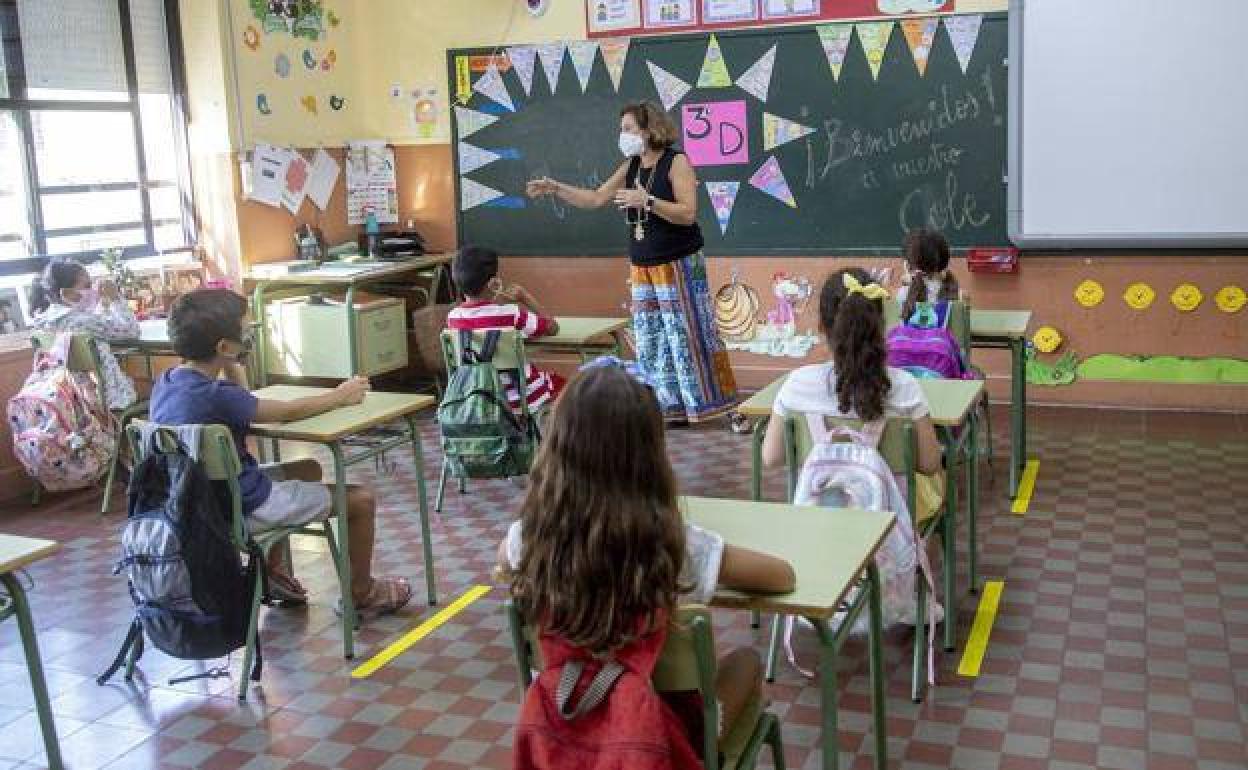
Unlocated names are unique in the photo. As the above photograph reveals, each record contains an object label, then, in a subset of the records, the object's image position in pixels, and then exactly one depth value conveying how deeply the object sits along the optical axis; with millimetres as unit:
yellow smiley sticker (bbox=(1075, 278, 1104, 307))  6152
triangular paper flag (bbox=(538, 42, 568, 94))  6969
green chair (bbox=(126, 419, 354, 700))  3203
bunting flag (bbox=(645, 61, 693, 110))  6730
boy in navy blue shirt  3381
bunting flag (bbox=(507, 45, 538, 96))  7041
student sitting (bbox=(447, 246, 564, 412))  4816
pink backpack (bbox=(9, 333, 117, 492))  5230
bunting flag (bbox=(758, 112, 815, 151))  6527
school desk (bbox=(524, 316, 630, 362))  5051
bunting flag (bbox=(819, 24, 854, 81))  6324
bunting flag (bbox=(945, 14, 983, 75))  6070
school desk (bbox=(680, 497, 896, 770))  2094
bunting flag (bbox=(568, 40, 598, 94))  6891
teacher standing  5672
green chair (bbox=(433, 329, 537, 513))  4719
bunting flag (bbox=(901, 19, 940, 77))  6141
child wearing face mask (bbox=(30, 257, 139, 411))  5215
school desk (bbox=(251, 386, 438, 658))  3502
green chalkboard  6219
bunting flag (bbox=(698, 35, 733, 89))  6609
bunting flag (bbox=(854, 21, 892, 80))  6230
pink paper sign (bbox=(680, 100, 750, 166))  6637
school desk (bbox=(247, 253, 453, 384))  6379
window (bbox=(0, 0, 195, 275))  5770
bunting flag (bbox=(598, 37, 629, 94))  6809
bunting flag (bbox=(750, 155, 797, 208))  6617
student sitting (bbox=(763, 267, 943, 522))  3029
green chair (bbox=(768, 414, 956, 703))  3041
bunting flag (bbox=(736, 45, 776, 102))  6508
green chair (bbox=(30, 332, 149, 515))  5211
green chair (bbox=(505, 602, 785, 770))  1886
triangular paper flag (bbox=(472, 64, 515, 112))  7156
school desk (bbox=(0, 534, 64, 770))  2555
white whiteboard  5750
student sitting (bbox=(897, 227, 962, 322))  4602
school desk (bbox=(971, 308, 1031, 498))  4707
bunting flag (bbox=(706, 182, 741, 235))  6734
